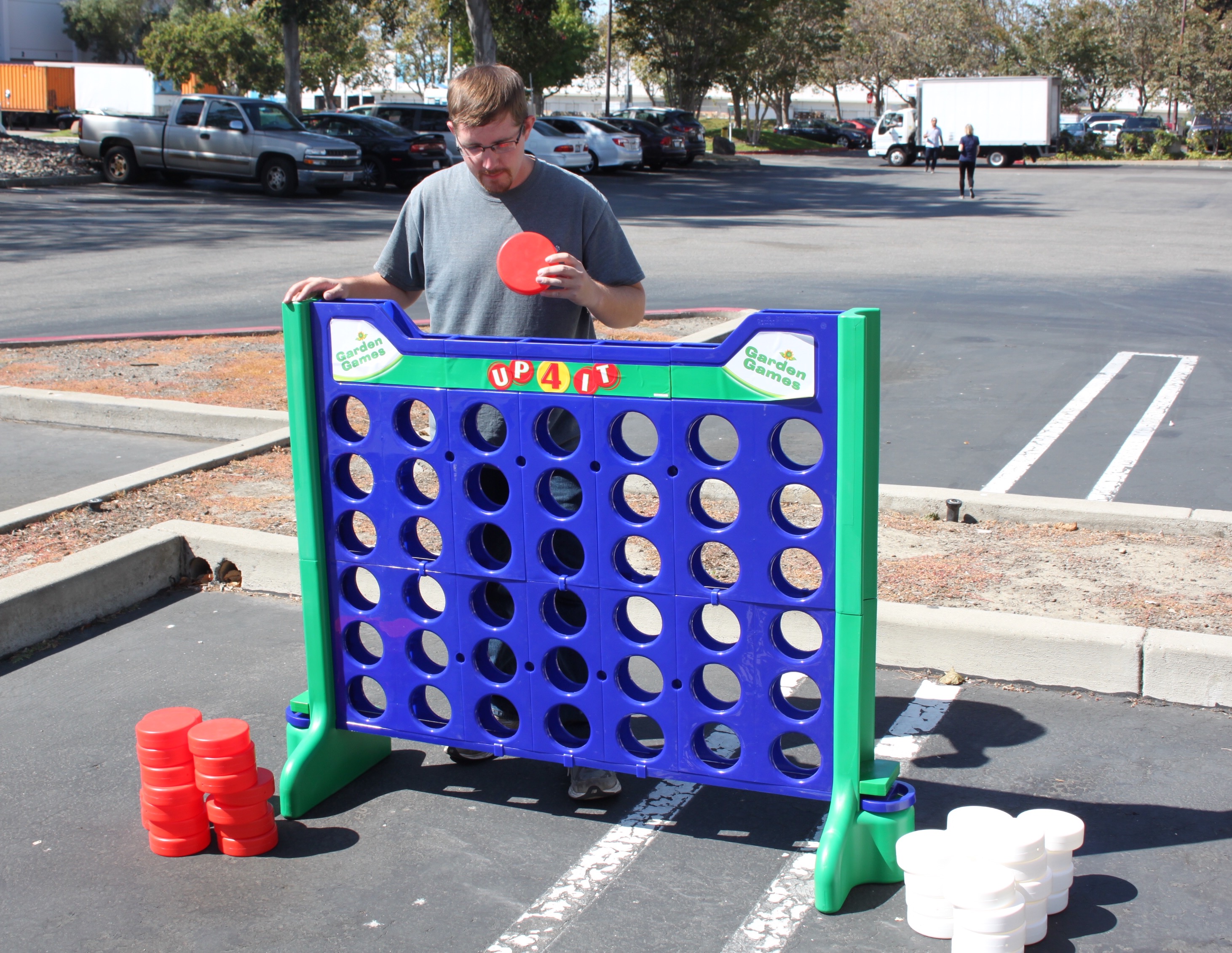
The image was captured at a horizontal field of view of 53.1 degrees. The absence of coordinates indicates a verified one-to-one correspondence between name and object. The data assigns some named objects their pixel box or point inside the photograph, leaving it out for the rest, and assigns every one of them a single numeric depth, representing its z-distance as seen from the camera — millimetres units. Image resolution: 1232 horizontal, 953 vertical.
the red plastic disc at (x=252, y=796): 3195
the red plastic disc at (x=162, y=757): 3238
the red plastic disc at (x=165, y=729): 3230
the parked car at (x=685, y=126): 39781
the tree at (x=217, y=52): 58031
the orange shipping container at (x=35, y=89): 55125
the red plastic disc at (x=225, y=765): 3182
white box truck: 43219
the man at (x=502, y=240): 3369
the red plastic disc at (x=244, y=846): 3252
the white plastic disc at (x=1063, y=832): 2887
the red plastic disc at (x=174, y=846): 3246
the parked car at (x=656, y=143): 38250
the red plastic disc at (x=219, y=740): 3188
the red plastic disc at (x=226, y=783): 3172
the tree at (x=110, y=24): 75500
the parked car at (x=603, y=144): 34281
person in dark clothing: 27719
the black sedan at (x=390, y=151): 26516
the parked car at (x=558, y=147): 31500
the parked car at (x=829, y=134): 59812
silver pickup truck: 24156
